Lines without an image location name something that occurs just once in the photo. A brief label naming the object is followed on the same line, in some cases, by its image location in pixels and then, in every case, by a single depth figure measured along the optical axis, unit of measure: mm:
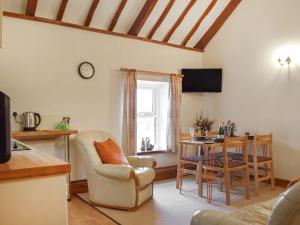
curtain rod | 4980
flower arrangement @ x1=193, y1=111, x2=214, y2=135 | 5988
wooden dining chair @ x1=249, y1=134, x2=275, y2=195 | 4441
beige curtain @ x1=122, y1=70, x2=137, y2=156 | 4969
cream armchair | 3697
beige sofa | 1458
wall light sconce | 4852
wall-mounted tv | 5855
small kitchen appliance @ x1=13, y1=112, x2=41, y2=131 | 3988
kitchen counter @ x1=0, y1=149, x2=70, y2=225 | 1246
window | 5617
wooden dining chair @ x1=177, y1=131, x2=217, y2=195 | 4429
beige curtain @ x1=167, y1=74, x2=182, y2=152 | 5598
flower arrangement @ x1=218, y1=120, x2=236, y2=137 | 4816
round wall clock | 4617
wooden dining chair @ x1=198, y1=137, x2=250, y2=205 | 4084
